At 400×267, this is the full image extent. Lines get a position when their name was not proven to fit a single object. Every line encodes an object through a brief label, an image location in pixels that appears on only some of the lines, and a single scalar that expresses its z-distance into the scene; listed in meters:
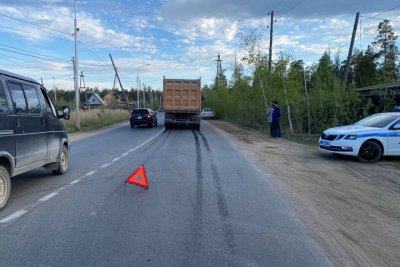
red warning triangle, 8.11
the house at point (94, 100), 109.94
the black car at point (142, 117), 34.16
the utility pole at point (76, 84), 30.94
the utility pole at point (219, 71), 62.46
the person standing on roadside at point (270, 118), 22.92
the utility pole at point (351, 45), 25.62
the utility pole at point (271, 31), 32.92
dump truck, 30.11
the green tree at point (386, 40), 55.63
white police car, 12.88
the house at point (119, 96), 144.56
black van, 6.66
